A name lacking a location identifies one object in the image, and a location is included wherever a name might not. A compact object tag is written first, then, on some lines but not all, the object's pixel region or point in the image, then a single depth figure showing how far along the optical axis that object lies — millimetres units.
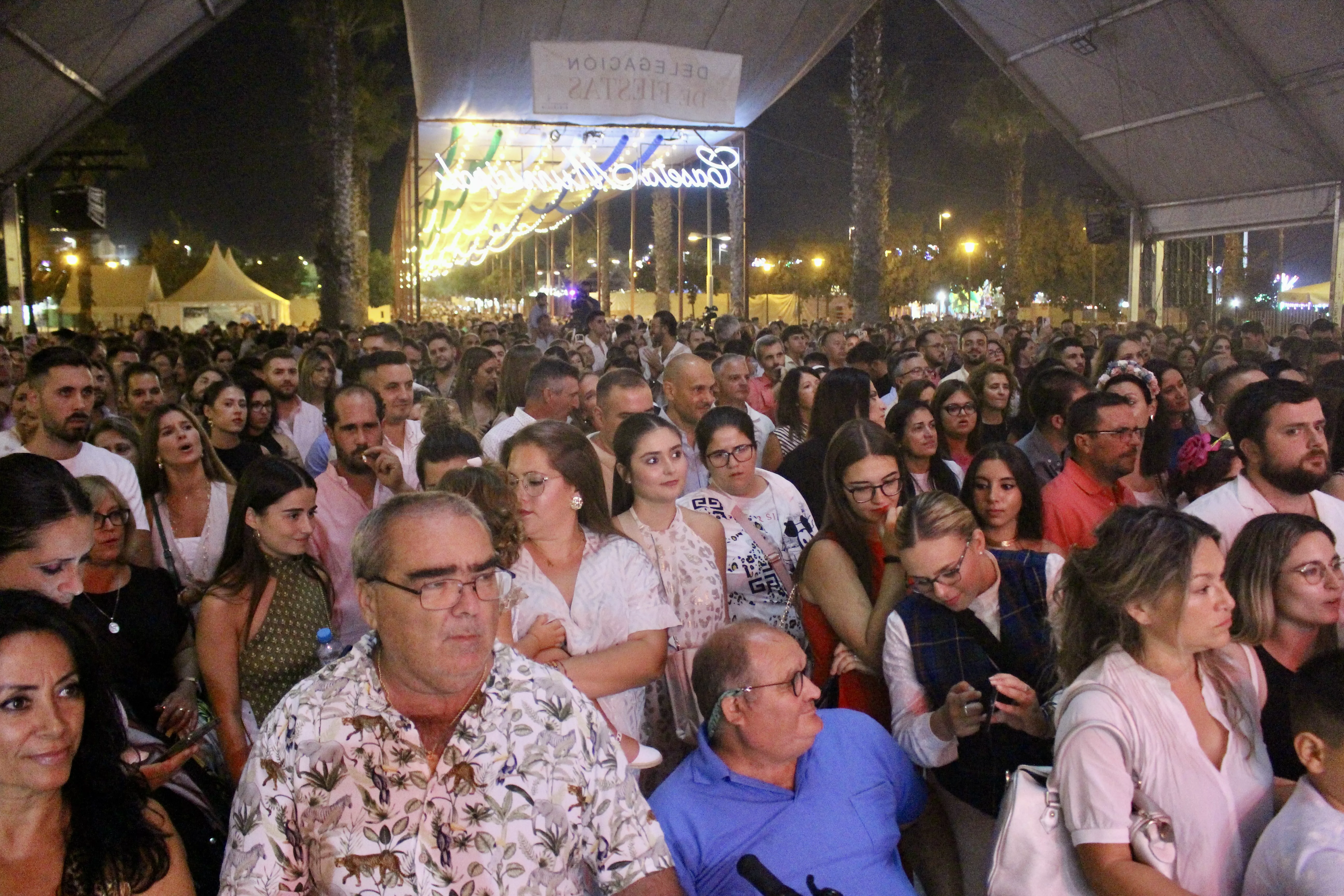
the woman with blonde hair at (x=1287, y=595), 3123
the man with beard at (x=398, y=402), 6199
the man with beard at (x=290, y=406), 7688
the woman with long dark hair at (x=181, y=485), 4945
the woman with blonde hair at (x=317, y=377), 8539
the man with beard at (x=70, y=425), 4855
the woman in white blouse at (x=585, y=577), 3271
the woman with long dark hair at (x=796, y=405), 6777
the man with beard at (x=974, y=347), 10406
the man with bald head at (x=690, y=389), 6199
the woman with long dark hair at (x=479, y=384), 8078
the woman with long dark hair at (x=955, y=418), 5922
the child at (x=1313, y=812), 2314
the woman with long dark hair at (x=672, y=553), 3779
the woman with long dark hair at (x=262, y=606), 3473
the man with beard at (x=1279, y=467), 3990
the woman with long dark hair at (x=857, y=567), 3539
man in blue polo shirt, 2807
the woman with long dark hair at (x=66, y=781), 2055
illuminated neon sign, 20750
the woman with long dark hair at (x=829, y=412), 5648
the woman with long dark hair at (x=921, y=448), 5133
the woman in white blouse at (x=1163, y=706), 2502
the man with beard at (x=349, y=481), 4523
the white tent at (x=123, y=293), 40656
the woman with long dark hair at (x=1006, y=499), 4133
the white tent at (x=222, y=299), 36531
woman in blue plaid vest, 3062
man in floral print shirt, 2129
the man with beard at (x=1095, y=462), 4555
